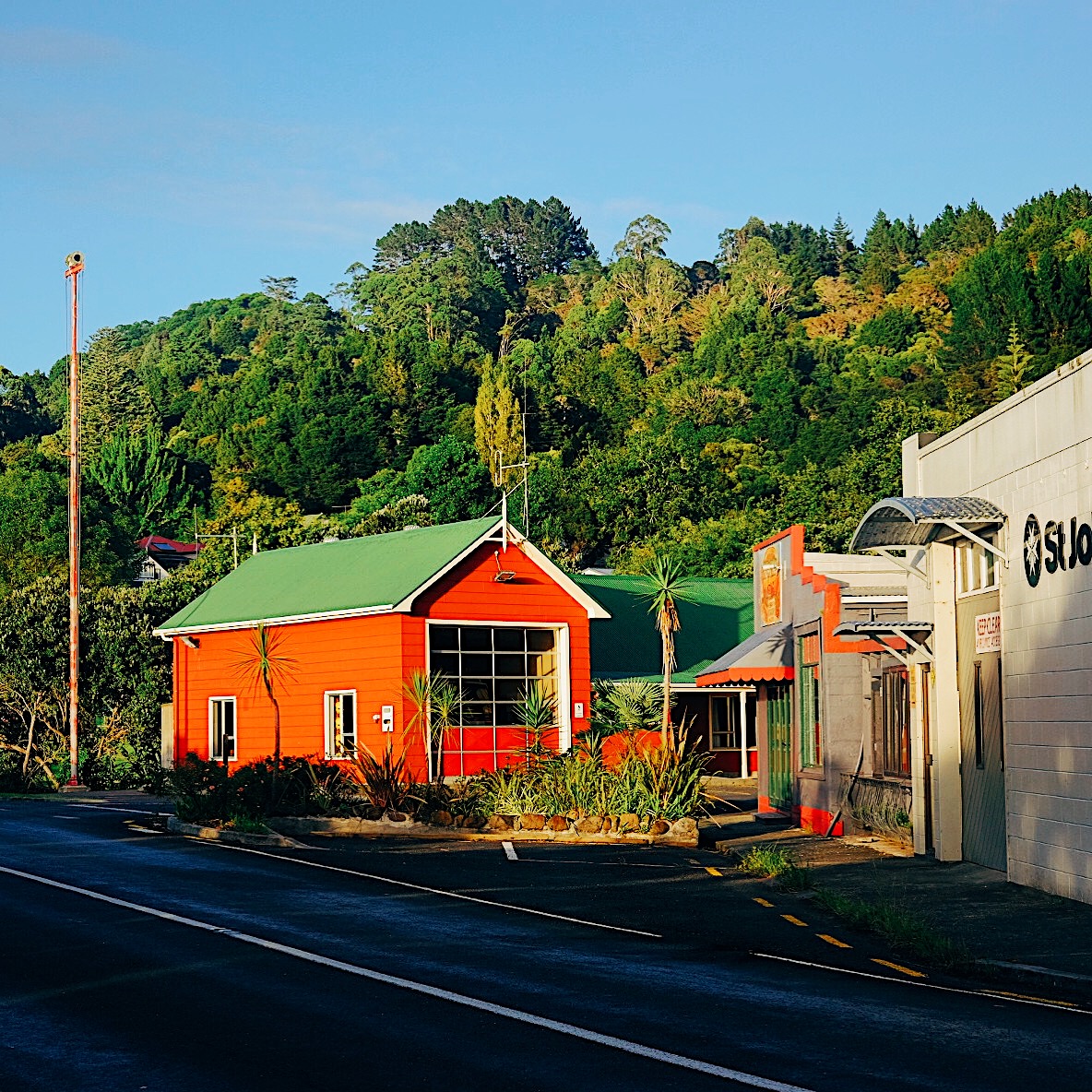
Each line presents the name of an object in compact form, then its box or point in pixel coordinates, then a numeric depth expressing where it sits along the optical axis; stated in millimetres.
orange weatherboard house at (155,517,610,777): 33969
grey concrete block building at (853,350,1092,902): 16422
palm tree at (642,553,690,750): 28352
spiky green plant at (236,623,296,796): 36688
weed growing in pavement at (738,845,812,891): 18453
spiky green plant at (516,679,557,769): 32175
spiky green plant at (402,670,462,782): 32062
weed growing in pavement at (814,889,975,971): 13148
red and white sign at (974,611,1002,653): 19141
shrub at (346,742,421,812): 26516
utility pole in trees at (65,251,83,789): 41750
